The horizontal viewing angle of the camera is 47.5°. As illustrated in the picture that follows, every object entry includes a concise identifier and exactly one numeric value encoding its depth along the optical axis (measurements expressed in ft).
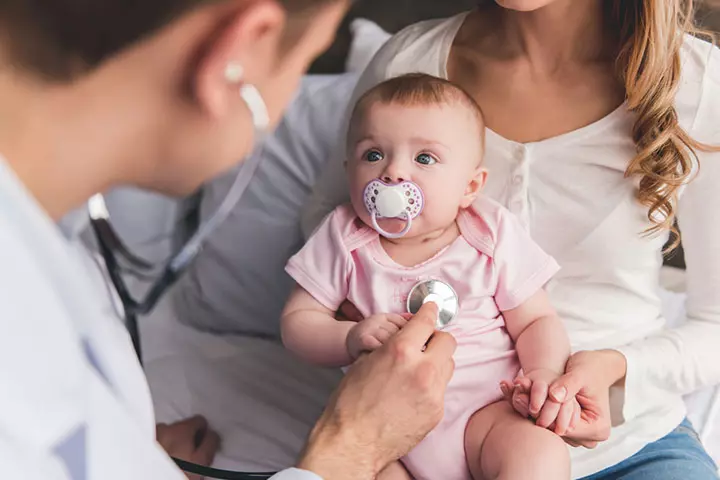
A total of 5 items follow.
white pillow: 4.87
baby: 3.34
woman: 3.48
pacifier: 3.34
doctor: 1.92
